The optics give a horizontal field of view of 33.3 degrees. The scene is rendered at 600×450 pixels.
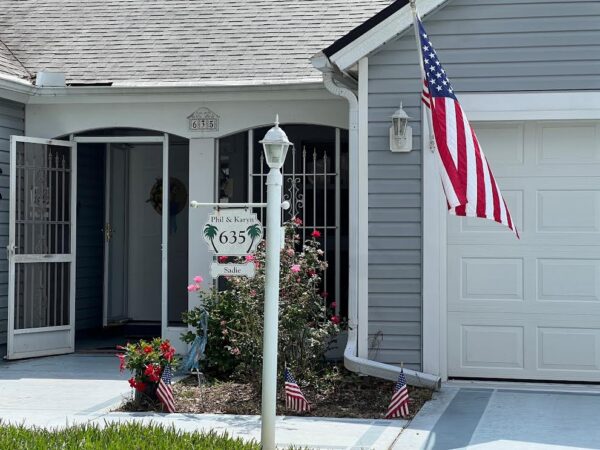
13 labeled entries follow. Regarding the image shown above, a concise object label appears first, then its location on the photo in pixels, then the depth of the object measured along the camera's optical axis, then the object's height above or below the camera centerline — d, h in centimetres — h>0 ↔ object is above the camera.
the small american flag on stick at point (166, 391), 777 -111
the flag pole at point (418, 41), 761 +158
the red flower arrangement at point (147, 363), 789 -92
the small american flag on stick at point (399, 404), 764 -118
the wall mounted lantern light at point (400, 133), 883 +102
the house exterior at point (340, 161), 885 +90
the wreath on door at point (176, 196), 1280 +65
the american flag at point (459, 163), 721 +63
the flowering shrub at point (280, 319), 867 -65
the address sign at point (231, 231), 675 +11
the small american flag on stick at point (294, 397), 773 -115
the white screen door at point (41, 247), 1041 +0
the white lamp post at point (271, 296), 607 -29
